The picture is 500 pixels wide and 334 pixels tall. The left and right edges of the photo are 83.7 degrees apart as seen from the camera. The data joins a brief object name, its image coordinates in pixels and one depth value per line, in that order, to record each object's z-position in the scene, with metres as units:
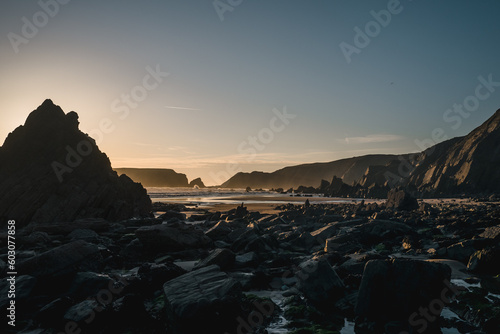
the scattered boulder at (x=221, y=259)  9.44
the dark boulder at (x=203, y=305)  5.09
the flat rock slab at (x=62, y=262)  8.05
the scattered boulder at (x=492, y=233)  11.35
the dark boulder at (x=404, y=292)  5.67
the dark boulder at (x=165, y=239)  12.90
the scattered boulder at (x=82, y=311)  6.02
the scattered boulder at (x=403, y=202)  31.84
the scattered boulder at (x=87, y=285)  7.56
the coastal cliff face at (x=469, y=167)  61.31
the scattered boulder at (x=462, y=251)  10.00
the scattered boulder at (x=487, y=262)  8.67
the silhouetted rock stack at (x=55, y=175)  21.52
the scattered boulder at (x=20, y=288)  6.82
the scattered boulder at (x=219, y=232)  16.08
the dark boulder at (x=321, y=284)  7.06
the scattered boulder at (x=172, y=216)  27.12
